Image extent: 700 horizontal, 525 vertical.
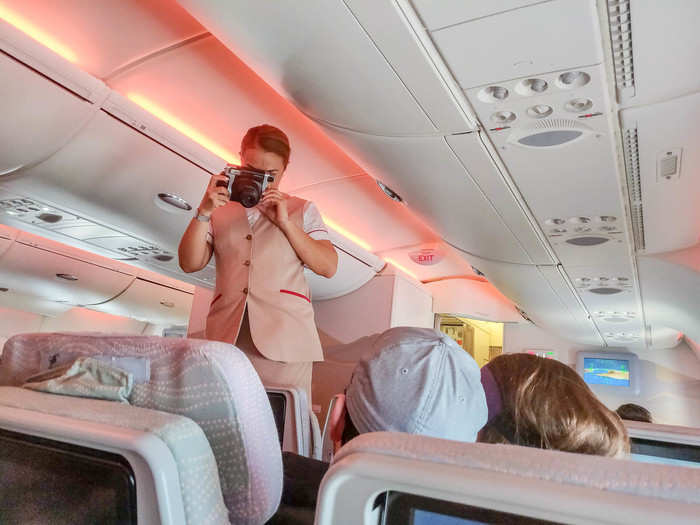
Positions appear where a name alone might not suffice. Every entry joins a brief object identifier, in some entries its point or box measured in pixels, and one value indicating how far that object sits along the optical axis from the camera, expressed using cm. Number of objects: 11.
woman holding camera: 199
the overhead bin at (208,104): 308
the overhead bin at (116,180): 312
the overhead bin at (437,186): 285
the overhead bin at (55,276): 544
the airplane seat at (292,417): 176
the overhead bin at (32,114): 252
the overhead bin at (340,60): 186
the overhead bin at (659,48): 172
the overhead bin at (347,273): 559
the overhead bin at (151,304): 696
